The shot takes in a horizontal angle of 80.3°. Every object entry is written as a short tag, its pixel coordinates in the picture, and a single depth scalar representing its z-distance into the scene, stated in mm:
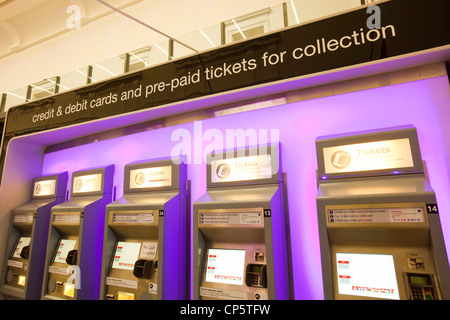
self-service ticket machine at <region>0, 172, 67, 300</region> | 2824
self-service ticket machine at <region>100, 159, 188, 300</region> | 1984
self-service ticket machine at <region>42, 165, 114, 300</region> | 2412
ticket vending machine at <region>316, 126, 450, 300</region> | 1308
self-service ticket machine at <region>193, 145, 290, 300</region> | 1649
